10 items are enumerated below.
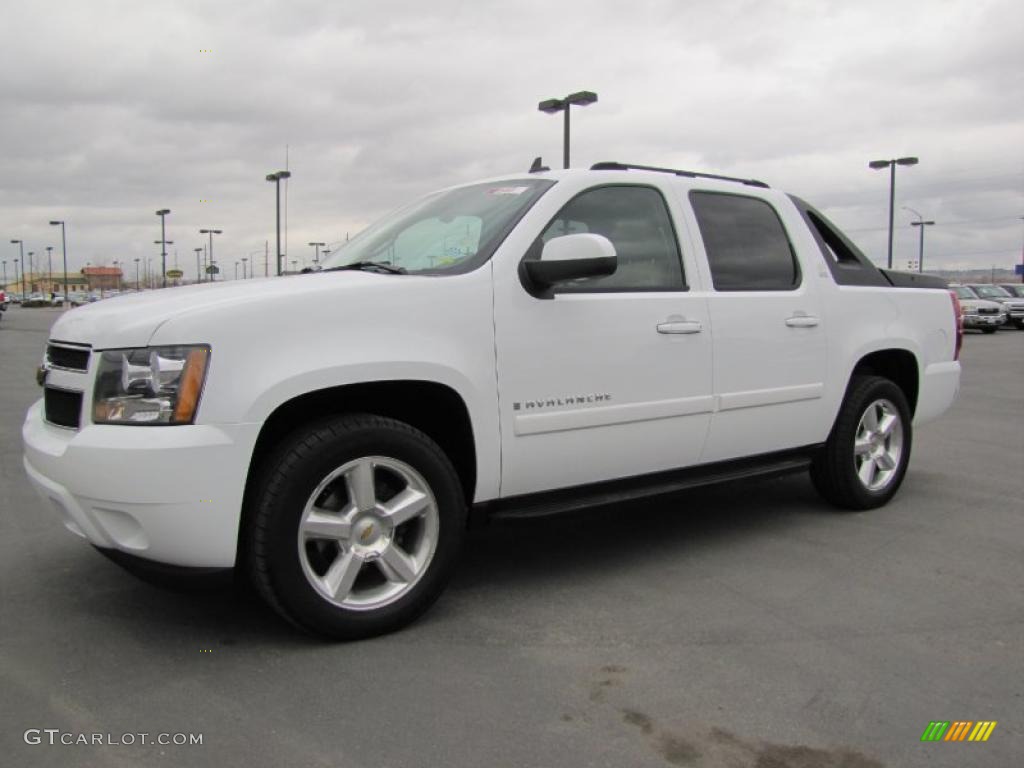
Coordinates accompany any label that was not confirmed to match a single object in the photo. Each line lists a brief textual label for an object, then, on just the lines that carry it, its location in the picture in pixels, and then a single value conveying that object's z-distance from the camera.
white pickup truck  2.86
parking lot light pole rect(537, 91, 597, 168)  17.59
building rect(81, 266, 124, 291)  127.38
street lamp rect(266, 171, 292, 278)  29.47
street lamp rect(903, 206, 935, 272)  56.59
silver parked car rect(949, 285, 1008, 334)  27.73
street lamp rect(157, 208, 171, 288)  49.16
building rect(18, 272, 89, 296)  128.12
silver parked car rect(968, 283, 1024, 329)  30.58
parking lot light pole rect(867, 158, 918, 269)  32.22
